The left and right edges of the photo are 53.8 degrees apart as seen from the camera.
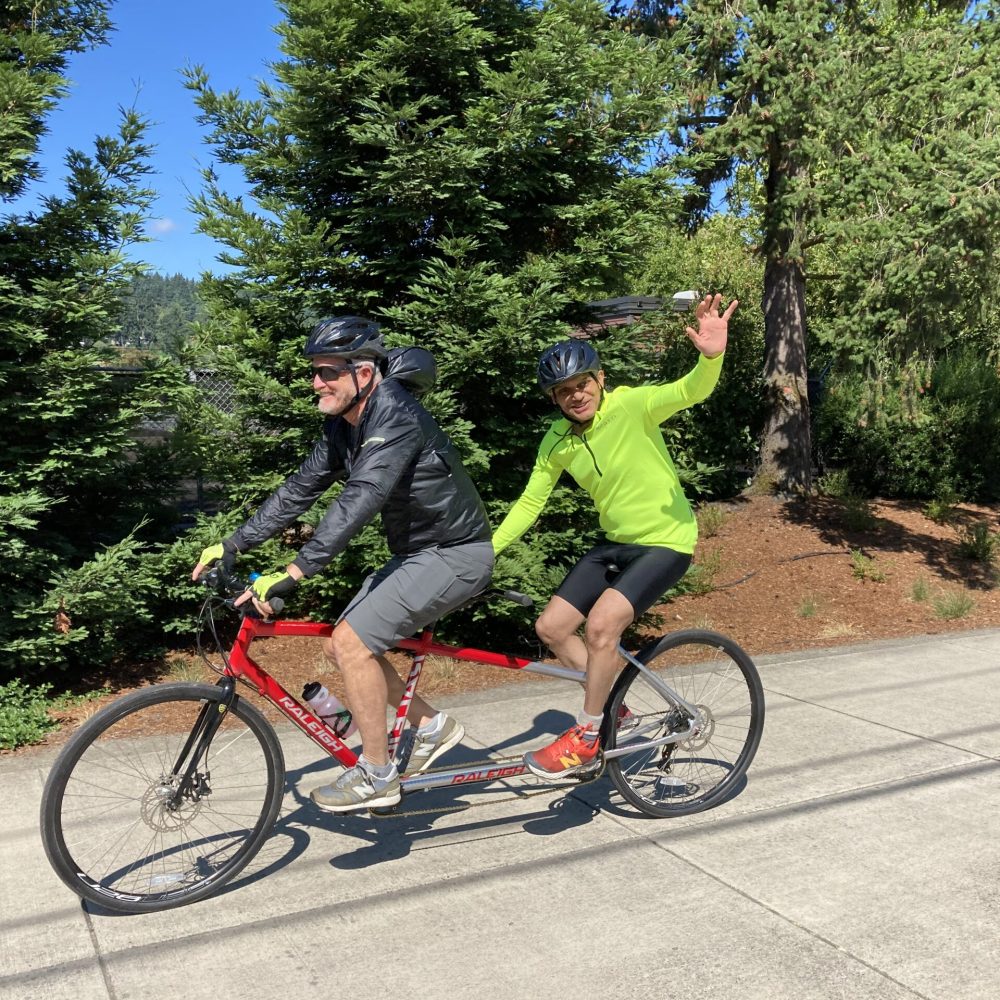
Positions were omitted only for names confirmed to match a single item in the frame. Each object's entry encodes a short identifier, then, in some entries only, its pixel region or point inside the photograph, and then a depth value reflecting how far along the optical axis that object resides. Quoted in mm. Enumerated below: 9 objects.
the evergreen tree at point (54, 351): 5656
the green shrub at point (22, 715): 5289
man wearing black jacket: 3617
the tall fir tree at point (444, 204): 6543
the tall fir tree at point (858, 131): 8547
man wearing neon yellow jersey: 4086
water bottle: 3842
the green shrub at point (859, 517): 11359
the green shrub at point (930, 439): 13156
